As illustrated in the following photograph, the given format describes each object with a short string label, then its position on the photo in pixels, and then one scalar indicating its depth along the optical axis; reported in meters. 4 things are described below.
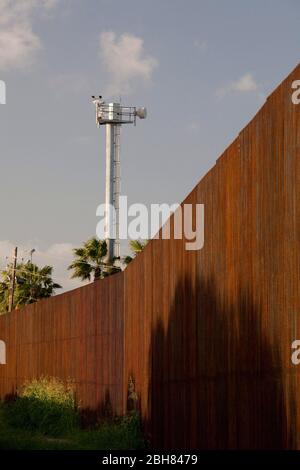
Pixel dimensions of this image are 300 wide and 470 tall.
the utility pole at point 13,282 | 48.29
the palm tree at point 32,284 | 51.09
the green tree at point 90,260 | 42.75
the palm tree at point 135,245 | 38.12
